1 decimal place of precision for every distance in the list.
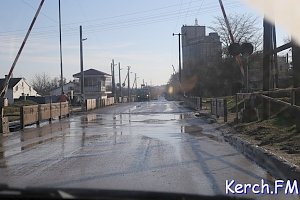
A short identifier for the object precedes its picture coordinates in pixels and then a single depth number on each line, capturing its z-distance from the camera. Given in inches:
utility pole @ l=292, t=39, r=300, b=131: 481.0
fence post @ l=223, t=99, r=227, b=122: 762.1
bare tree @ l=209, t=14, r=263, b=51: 2094.8
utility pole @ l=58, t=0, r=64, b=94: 1449.3
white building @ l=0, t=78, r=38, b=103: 3000.8
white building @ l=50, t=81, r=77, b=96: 4016.1
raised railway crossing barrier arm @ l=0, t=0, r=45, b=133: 692.7
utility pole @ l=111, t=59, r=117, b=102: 3001.0
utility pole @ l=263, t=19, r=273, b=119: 629.1
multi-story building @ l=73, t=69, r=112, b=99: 2949.5
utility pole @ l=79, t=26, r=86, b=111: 1512.9
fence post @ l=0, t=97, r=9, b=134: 690.4
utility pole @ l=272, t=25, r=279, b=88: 688.0
